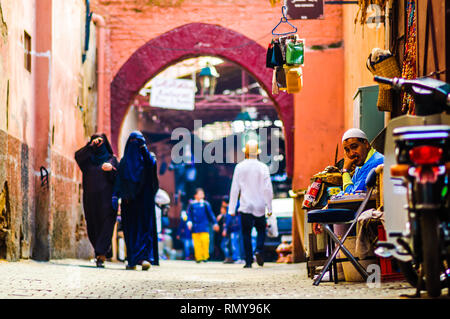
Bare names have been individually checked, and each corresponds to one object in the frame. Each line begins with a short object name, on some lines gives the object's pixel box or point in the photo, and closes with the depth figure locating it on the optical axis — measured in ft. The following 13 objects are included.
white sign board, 63.77
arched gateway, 51.83
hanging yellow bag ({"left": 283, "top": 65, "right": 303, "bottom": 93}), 36.96
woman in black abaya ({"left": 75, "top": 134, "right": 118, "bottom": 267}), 36.76
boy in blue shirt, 56.80
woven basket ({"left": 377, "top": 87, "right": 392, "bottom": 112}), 27.86
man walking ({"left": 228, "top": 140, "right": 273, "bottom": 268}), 39.32
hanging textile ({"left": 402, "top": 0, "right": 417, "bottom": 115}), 26.11
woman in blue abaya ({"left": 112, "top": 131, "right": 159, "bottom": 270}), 34.27
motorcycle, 15.35
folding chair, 21.71
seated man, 24.44
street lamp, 64.03
